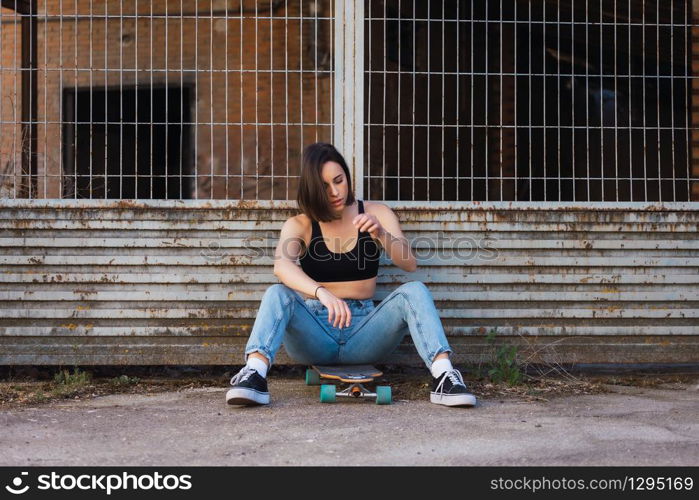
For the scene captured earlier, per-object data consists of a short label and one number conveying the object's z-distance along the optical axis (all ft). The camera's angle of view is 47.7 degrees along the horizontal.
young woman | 12.68
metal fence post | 15.52
